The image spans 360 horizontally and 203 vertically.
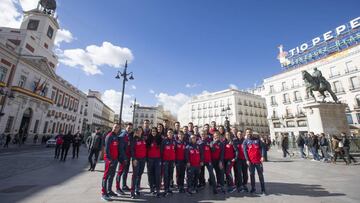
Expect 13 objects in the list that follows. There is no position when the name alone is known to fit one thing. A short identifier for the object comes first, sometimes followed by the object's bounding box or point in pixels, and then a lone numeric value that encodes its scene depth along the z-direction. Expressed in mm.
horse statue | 13334
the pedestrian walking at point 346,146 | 9977
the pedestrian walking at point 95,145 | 8684
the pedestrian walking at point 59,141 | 11742
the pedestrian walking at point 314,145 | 11508
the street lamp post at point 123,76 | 13838
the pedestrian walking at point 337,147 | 10230
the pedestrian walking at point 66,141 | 11595
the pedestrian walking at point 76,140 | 12909
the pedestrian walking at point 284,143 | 14938
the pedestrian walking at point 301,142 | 13245
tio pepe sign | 33516
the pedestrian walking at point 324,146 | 10961
